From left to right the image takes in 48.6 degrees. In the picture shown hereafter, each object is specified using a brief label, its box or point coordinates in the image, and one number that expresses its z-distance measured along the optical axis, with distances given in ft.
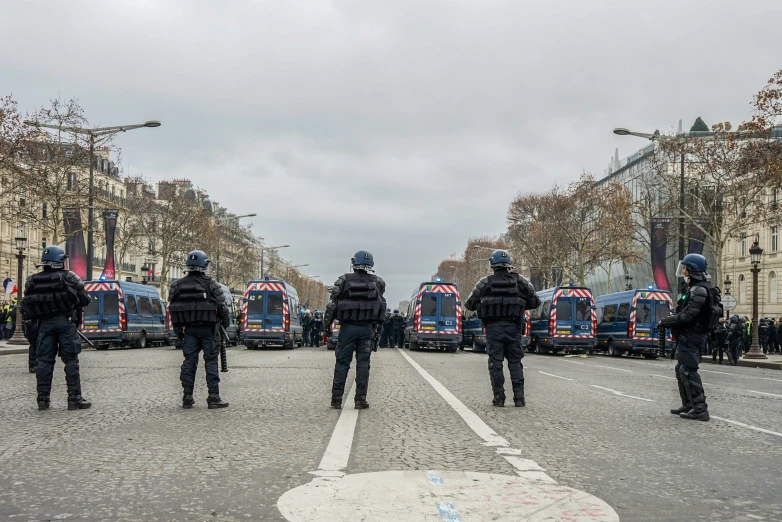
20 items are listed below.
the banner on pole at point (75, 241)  113.91
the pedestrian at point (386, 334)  131.81
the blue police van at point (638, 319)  108.06
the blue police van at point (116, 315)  107.04
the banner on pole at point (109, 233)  122.97
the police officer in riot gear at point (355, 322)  31.99
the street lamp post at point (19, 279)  102.75
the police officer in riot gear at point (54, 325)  31.53
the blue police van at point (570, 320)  111.04
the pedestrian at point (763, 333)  114.52
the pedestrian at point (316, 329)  136.79
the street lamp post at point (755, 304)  99.35
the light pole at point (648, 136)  104.83
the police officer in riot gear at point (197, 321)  31.91
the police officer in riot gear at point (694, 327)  29.91
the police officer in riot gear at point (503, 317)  32.96
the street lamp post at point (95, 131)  105.91
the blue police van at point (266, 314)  112.68
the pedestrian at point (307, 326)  139.85
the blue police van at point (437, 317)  112.47
